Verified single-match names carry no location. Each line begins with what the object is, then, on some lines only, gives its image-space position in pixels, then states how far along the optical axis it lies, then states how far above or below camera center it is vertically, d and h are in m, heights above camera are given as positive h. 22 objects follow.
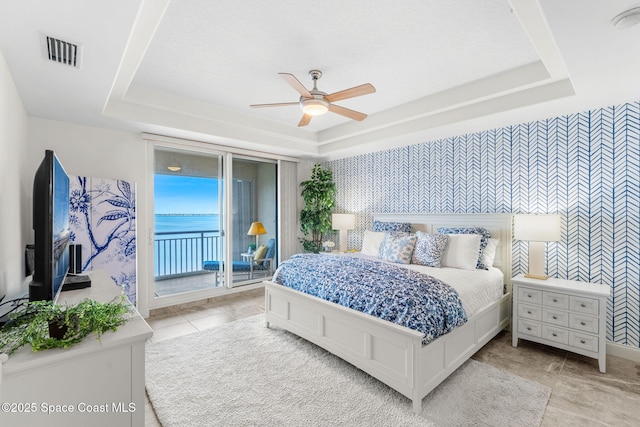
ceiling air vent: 1.81 +1.03
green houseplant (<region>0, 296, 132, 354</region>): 1.14 -0.47
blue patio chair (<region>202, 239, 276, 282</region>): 4.87 -0.92
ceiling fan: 2.47 +1.01
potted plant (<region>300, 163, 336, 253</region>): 5.47 +0.11
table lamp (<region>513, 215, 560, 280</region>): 2.93 -0.25
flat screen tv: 1.37 -0.09
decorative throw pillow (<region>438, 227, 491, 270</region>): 3.39 -0.28
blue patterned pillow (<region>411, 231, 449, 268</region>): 3.43 -0.48
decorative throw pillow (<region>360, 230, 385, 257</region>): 4.28 -0.48
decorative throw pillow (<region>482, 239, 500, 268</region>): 3.42 -0.51
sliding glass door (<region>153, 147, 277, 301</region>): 4.48 -0.09
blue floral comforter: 2.19 -0.70
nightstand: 2.61 -1.00
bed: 2.11 -1.10
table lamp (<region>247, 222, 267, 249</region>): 5.06 -0.33
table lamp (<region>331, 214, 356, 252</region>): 5.16 -0.25
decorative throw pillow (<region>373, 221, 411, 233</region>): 4.36 -0.25
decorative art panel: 3.31 -0.17
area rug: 2.01 -1.41
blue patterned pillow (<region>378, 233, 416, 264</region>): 3.63 -0.48
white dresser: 1.07 -0.68
